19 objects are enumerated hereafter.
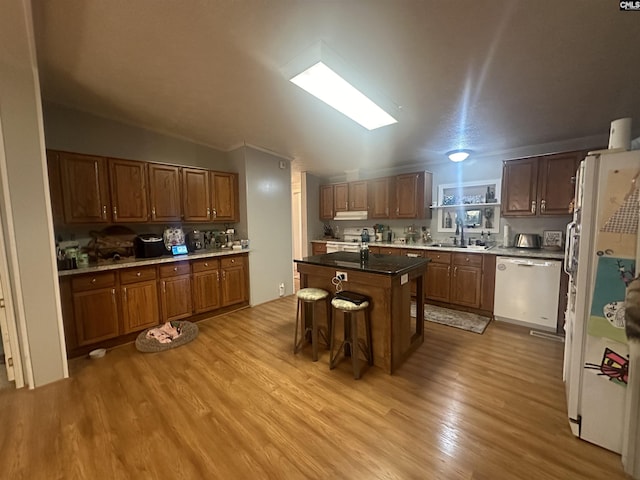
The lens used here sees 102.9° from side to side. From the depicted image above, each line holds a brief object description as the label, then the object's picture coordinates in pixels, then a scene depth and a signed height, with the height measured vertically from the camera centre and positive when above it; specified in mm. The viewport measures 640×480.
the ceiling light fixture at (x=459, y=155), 3844 +963
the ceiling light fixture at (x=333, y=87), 1927 +1176
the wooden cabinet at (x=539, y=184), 3270 +440
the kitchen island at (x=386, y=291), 2346 -709
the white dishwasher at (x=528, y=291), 3086 -943
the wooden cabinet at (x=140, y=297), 2666 -922
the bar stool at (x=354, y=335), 2254 -1110
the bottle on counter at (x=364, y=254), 2851 -386
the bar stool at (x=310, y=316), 2576 -1056
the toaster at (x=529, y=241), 3631 -340
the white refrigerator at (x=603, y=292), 1468 -468
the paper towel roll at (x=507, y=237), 3873 -296
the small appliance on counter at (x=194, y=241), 3984 -292
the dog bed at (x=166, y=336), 2865 -1369
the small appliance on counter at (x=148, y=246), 3266 -296
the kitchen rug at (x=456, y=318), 3336 -1409
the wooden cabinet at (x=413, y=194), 4574 +455
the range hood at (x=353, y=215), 5367 +106
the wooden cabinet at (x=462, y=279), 3615 -919
